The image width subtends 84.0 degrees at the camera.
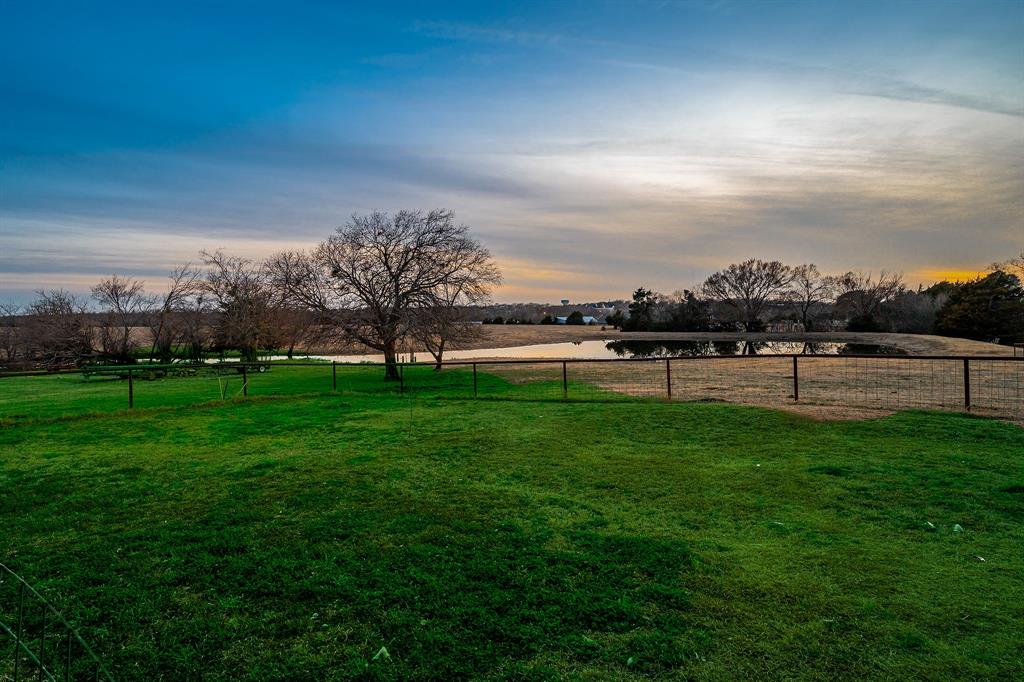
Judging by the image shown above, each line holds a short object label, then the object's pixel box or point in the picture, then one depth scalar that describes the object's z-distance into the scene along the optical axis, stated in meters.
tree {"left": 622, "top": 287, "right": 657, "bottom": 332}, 81.81
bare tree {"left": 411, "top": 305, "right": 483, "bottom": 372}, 23.36
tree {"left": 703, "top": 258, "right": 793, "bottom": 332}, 83.56
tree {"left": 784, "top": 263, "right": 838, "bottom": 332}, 82.56
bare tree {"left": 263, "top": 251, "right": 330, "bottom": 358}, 24.31
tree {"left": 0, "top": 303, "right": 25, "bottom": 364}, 35.48
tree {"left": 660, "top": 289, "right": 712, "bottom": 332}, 80.62
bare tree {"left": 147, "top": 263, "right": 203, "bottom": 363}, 36.59
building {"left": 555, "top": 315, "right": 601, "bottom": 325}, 108.99
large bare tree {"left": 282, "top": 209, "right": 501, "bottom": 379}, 24.17
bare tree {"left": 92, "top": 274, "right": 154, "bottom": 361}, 34.47
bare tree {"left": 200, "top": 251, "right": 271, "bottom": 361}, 37.28
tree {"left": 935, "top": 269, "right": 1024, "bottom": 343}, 45.66
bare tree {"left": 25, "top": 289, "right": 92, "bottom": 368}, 33.47
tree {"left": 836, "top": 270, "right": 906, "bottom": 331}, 78.75
